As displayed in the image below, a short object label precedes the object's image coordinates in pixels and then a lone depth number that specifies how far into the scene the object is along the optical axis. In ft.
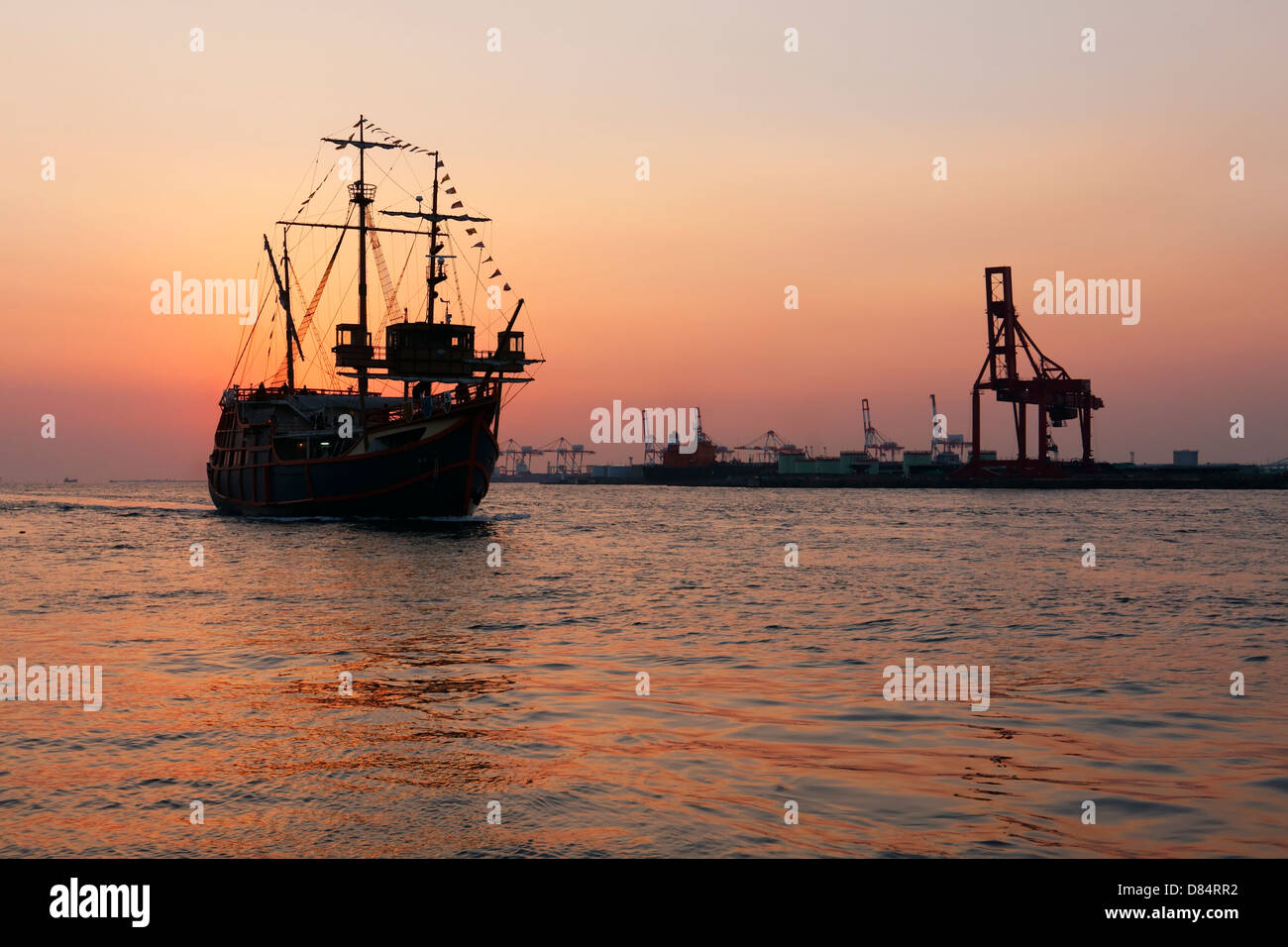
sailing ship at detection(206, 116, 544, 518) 196.24
